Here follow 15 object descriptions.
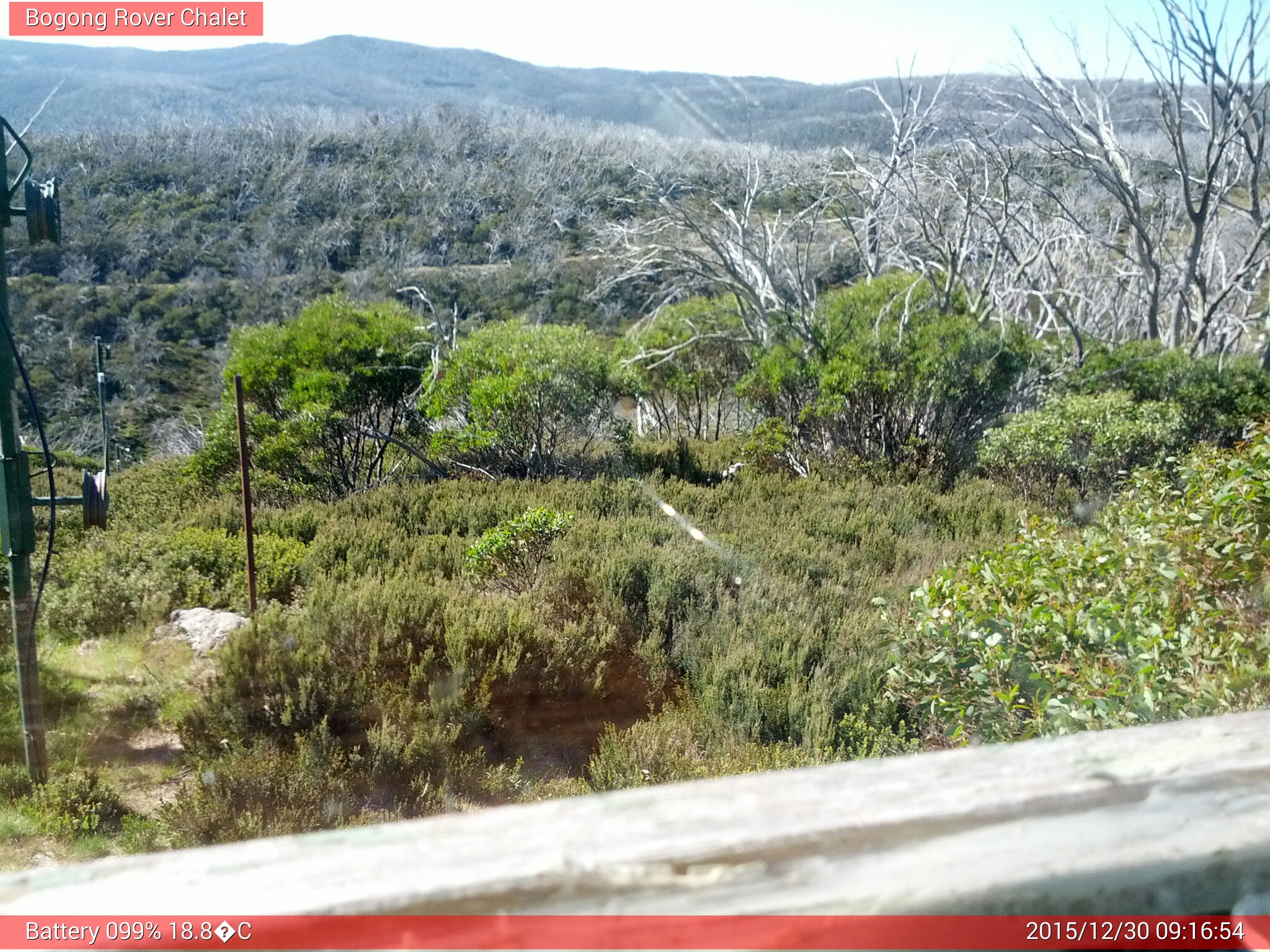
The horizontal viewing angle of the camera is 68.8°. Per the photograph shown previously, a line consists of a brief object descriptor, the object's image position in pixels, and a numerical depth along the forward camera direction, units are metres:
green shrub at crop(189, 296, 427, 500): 8.72
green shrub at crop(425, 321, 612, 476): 8.73
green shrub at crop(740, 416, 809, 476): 9.30
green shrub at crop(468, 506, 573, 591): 5.63
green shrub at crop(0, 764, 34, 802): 3.43
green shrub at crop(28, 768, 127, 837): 3.22
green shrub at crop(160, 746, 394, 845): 3.12
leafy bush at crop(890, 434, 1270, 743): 2.38
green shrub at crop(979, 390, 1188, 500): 7.28
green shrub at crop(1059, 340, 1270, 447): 8.27
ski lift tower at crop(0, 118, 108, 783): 3.47
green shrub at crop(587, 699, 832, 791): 3.50
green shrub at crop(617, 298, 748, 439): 11.29
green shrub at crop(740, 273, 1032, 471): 8.70
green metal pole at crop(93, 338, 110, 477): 3.82
